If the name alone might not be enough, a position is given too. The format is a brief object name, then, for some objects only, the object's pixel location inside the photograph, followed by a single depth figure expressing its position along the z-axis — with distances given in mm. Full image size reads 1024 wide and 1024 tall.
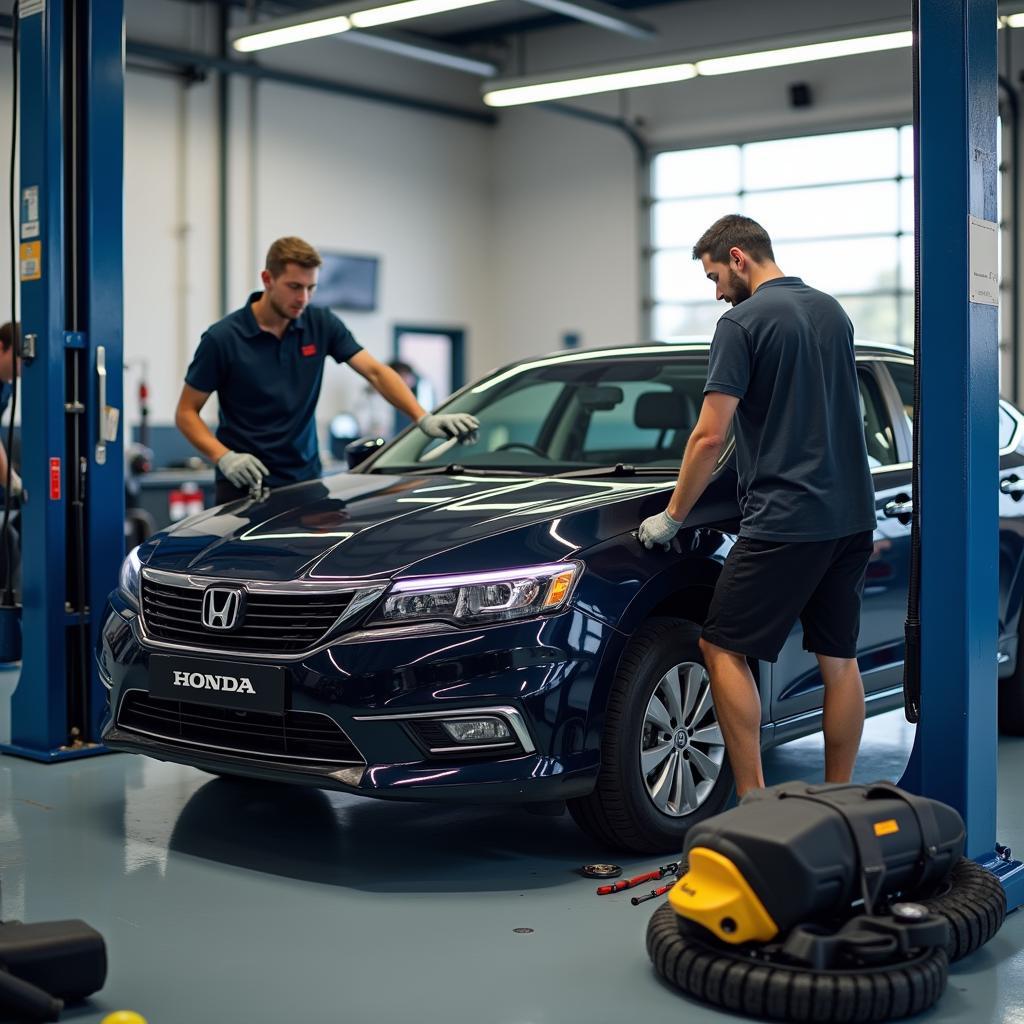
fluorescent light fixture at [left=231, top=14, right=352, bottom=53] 11109
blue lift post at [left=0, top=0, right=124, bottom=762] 4949
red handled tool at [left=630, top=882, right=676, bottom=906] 3325
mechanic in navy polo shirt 5004
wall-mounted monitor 14695
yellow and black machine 2592
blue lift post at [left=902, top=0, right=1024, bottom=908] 3145
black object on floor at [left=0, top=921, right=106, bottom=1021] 2596
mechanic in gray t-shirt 3467
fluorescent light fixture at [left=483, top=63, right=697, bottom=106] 12234
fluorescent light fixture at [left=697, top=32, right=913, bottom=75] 11148
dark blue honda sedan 3336
